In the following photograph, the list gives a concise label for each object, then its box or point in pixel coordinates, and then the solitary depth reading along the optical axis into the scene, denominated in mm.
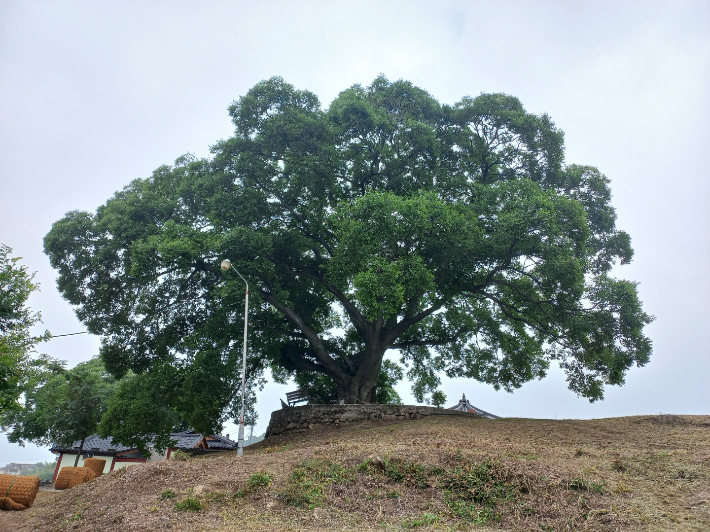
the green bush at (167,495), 8281
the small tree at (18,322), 12828
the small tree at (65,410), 27203
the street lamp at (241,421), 12926
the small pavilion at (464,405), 34250
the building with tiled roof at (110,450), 33188
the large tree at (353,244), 15641
